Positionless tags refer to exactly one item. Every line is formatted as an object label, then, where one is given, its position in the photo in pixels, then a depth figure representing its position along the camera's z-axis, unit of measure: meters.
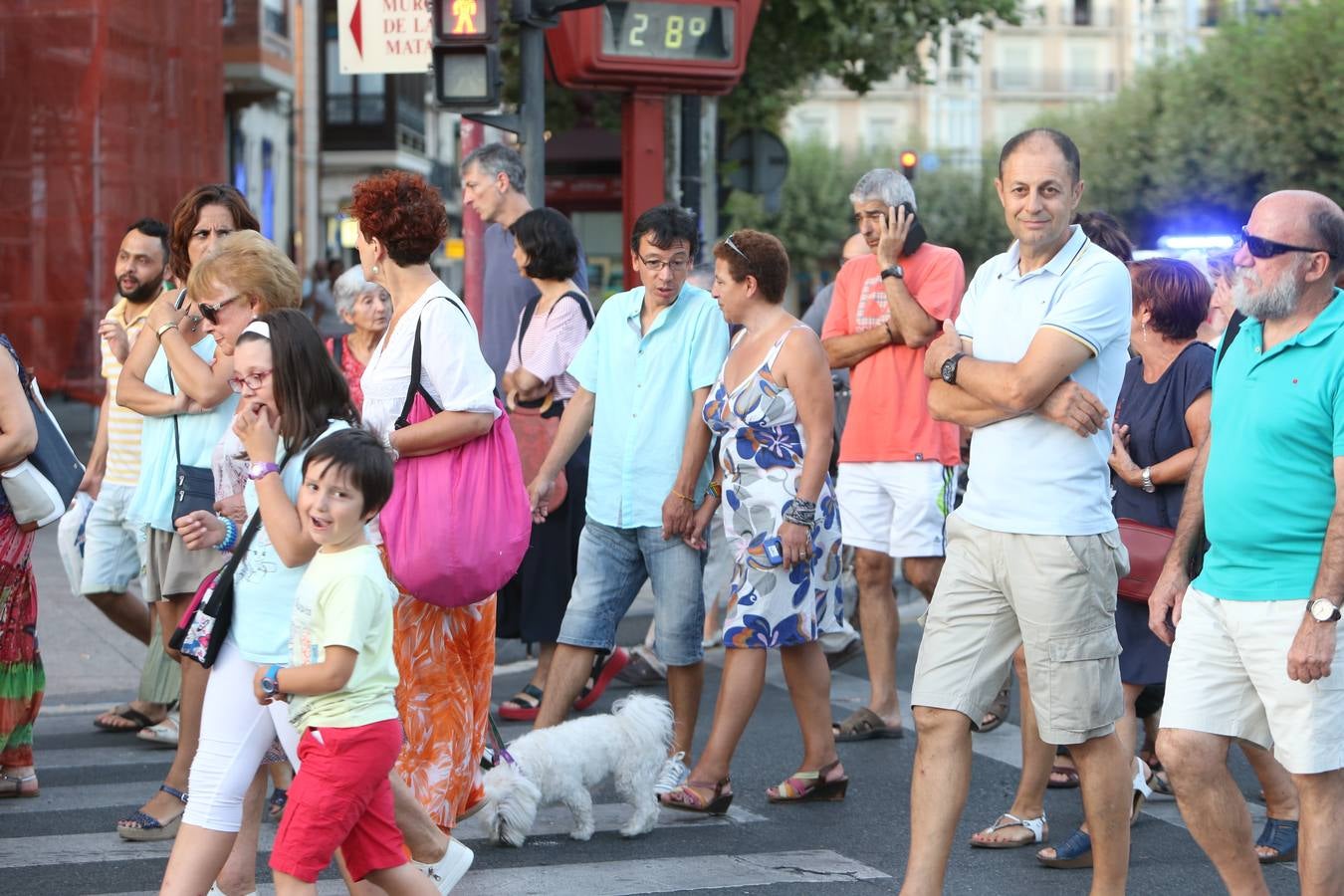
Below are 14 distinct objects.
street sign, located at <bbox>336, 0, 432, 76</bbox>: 20.23
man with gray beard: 8.80
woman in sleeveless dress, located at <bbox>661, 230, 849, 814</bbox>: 12.33
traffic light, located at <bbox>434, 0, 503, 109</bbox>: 19.23
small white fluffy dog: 11.34
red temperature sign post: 23.78
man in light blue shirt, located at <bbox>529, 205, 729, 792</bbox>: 12.73
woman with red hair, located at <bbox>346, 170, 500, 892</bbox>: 10.16
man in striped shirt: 14.04
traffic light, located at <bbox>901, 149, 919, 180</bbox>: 36.97
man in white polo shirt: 9.45
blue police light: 37.91
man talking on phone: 15.02
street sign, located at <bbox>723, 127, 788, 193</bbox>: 30.64
